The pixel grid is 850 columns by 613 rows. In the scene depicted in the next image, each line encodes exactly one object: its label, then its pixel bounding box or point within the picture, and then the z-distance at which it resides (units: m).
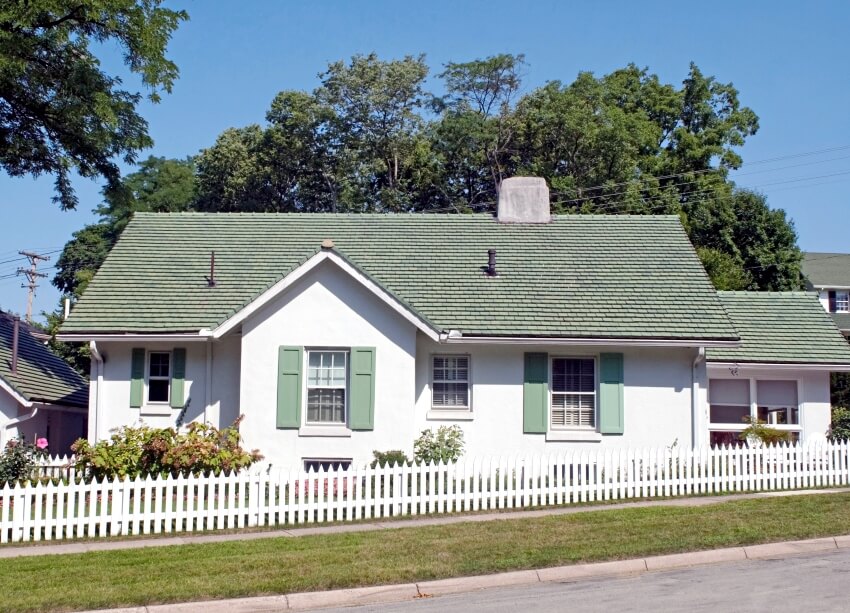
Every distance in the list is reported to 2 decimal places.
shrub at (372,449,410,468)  19.23
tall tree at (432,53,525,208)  48.22
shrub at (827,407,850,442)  21.92
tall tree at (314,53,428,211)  49.00
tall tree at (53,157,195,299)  57.56
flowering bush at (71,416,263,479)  17.06
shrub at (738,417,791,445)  21.80
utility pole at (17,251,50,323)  46.99
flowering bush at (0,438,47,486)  17.56
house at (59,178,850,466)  19.92
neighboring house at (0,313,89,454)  22.38
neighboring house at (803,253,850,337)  54.28
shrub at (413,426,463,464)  19.77
